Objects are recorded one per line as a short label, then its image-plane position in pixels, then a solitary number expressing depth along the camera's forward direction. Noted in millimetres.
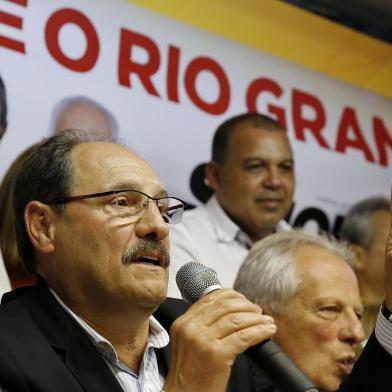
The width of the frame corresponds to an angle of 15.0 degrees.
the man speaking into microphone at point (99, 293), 1842
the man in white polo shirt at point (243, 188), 2860
